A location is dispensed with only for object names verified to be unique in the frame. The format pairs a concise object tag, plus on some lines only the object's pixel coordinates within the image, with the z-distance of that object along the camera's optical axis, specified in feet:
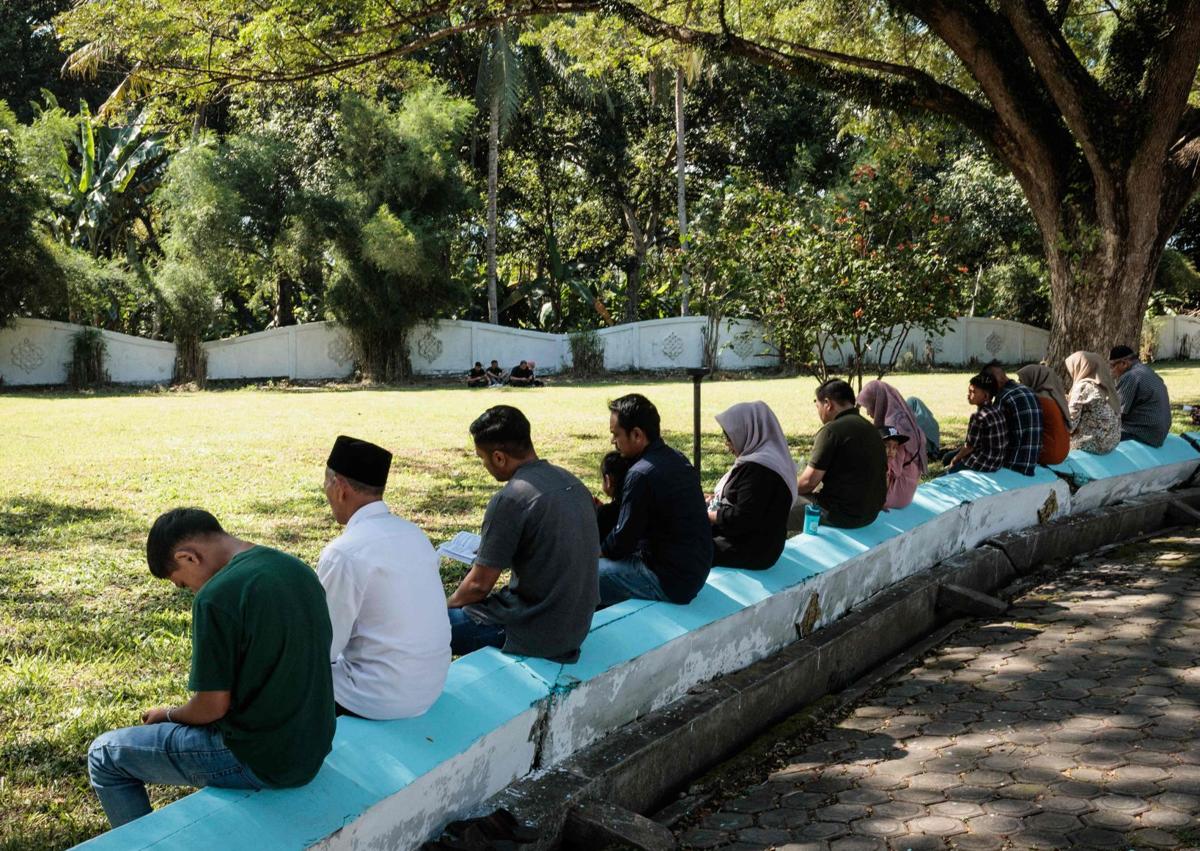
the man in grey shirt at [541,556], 12.99
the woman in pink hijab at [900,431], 22.03
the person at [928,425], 31.99
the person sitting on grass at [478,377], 76.64
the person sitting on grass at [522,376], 75.61
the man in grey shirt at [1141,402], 30.91
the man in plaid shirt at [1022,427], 25.85
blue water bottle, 20.44
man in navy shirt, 15.47
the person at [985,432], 25.82
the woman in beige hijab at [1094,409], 29.09
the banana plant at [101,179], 80.48
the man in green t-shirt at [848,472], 20.21
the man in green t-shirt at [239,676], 9.07
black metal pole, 20.24
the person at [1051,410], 26.78
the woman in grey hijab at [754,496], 17.13
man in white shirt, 10.64
